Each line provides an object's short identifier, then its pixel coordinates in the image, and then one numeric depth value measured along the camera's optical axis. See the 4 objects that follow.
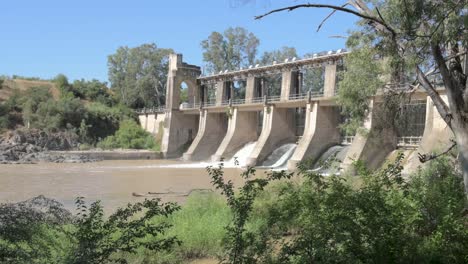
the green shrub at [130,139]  44.75
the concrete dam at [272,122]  24.59
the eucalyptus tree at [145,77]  58.59
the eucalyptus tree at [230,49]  53.66
